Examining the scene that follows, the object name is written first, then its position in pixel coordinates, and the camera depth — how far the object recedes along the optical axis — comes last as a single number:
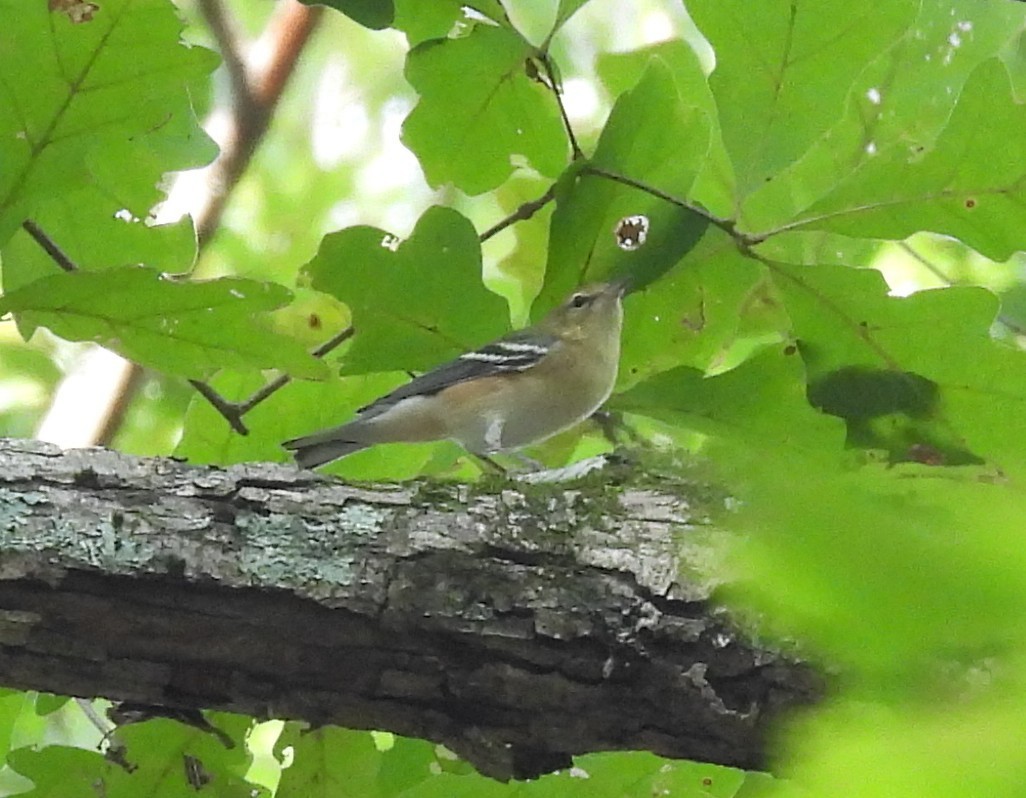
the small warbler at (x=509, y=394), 7.99
